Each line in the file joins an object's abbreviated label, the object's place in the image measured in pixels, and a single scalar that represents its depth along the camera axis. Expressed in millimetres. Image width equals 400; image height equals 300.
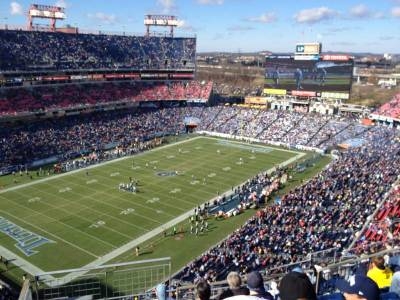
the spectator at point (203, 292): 4312
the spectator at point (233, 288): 4562
